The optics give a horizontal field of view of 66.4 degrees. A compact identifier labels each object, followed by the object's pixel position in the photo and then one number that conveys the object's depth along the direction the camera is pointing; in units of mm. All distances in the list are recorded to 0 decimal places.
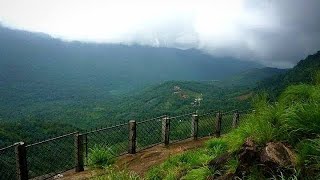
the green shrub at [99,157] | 7301
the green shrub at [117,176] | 4740
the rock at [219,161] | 4686
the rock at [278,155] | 3842
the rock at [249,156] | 4093
